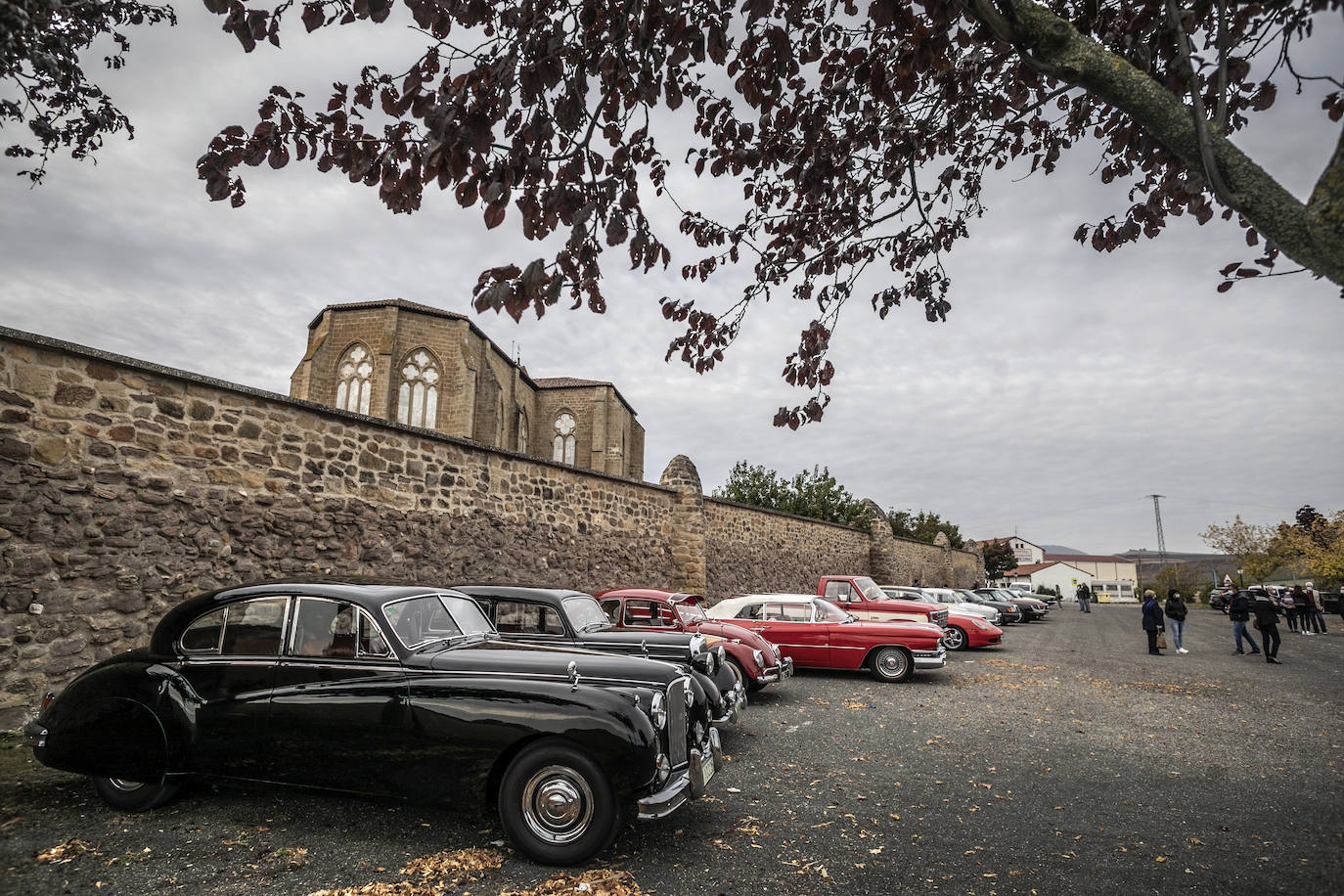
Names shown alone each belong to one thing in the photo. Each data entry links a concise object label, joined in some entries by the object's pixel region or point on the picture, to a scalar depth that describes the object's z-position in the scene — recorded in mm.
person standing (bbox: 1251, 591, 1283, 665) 13164
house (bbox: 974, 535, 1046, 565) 125750
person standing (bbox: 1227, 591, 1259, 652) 14672
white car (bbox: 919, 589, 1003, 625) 18938
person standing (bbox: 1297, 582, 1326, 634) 20844
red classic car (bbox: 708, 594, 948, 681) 10680
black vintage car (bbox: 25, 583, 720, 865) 3775
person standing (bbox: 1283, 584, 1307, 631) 20641
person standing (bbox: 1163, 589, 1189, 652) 14484
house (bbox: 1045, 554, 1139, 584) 111000
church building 27203
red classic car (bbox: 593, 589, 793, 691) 8469
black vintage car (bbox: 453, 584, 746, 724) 6273
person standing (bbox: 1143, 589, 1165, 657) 14578
